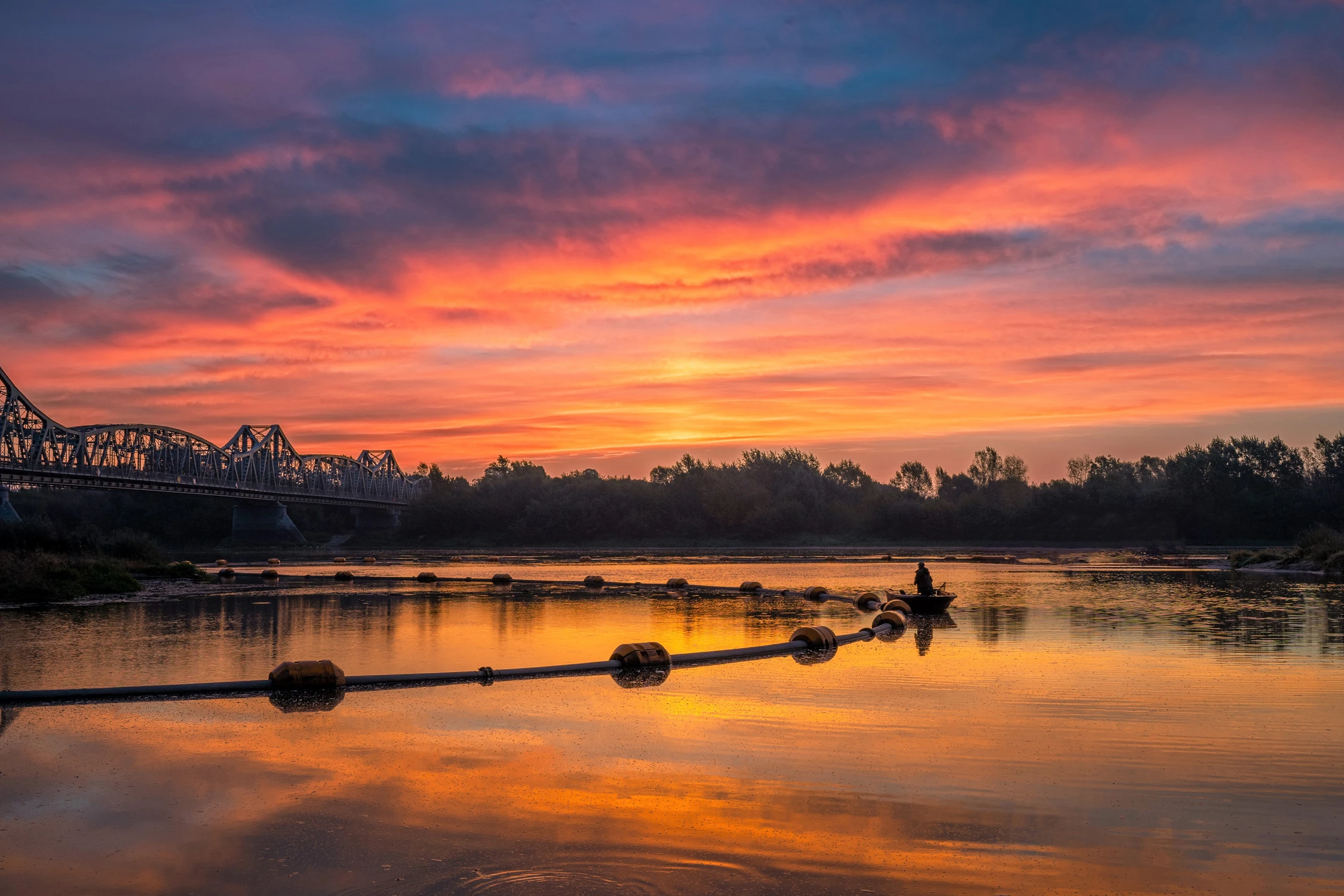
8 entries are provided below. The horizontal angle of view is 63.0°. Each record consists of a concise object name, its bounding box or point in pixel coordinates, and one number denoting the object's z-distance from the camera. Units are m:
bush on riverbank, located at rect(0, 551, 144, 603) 36.44
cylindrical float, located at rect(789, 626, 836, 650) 24.05
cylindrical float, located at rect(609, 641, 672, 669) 20.80
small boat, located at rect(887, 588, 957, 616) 32.38
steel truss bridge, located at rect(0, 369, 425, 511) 102.50
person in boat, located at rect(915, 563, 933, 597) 32.56
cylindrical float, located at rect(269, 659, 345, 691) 18.12
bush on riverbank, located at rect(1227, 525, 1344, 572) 50.91
